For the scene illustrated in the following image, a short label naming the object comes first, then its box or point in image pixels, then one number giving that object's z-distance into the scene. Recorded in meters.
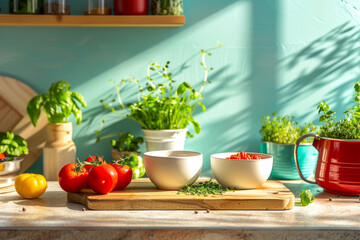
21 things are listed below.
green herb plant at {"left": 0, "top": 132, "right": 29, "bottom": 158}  1.57
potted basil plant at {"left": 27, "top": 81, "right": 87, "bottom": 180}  1.64
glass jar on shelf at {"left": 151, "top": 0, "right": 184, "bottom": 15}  1.64
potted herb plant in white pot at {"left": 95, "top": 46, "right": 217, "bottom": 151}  1.67
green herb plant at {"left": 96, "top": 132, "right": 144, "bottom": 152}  1.70
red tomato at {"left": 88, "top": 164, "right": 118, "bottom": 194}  1.25
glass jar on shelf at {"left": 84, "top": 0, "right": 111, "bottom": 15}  1.65
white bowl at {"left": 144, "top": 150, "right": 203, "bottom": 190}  1.29
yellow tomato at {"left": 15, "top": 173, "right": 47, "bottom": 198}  1.33
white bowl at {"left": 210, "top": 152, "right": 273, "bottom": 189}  1.30
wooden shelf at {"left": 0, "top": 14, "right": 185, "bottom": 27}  1.62
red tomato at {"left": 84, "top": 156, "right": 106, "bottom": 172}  1.35
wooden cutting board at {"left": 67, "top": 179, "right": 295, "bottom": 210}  1.22
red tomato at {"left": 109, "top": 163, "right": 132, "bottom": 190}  1.31
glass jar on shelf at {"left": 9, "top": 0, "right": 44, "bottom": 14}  1.64
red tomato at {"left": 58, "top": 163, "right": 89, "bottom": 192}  1.29
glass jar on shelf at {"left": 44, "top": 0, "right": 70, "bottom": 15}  1.65
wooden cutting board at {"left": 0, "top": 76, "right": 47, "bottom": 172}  1.76
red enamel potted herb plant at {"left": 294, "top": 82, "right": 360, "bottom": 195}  1.34
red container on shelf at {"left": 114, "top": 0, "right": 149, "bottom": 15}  1.64
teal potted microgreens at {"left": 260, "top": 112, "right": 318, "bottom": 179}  1.60
